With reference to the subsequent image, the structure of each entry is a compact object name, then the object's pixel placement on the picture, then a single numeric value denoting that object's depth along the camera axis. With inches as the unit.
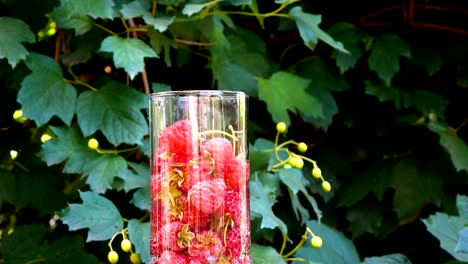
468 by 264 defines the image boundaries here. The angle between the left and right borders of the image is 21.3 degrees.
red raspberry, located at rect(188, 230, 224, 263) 30.6
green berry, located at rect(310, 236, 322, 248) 39.1
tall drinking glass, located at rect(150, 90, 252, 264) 30.7
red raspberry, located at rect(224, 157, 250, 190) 31.1
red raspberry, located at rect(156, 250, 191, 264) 30.8
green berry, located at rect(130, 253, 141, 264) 37.0
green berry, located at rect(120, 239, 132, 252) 36.8
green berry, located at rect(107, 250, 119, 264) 36.6
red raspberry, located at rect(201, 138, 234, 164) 30.9
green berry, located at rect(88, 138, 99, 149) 40.7
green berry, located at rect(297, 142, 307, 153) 42.7
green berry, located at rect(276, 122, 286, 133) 43.2
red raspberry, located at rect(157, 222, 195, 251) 30.7
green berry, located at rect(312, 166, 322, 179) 41.8
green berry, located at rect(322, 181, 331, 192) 42.1
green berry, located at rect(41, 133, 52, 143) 41.8
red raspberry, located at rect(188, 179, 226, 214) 30.6
